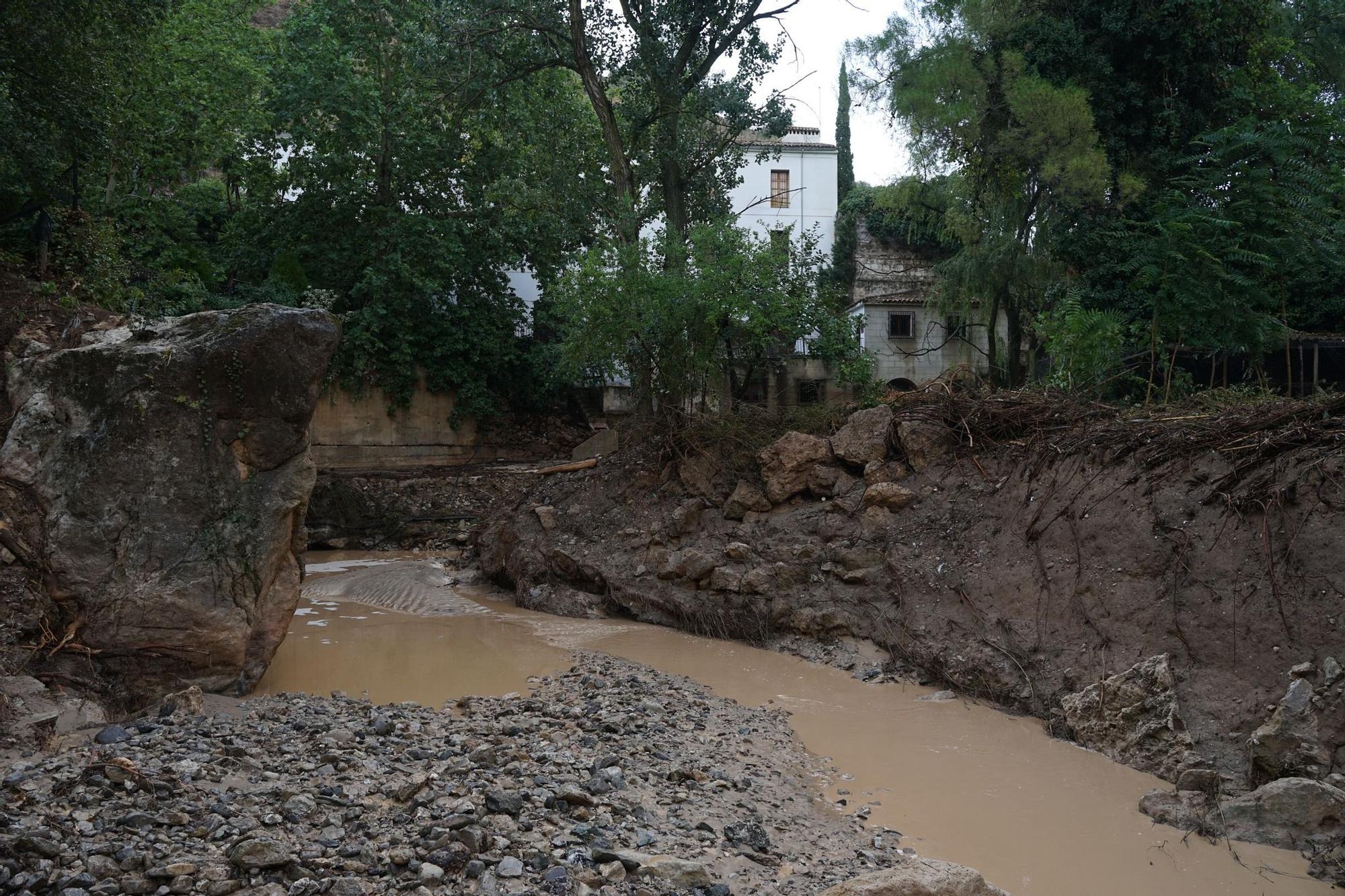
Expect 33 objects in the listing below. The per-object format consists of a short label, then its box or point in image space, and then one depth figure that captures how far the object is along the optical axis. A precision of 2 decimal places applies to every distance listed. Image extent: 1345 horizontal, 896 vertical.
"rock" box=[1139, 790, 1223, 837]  5.26
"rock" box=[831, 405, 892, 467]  10.88
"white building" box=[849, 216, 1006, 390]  28.34
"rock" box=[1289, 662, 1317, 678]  6.14
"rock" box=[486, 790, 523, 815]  4.40
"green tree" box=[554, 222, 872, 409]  12.43
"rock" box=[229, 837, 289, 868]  3.63
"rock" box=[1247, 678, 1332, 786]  5.63
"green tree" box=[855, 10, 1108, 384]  17.95
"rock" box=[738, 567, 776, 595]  10.25
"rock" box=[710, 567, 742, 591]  10.48
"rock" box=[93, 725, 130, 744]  5.12
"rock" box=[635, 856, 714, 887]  3.95
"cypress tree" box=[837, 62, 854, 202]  35.75
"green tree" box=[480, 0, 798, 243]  16.14
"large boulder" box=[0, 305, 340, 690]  6.65
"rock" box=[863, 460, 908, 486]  10.63
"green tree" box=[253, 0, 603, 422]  20.23
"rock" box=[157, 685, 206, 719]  5.92
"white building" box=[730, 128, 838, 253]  33.16
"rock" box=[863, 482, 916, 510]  10.17
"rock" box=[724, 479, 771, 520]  11.35
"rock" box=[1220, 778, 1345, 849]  5.03
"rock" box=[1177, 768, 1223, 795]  5.64
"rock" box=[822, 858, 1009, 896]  3.80
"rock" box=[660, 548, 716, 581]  10.80
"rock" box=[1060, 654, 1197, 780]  6.28
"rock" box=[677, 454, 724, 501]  11.98
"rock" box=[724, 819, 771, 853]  4.53
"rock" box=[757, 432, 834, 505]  11.17
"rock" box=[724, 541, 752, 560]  10.69
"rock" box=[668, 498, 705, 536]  11.61
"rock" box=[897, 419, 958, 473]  10.50
